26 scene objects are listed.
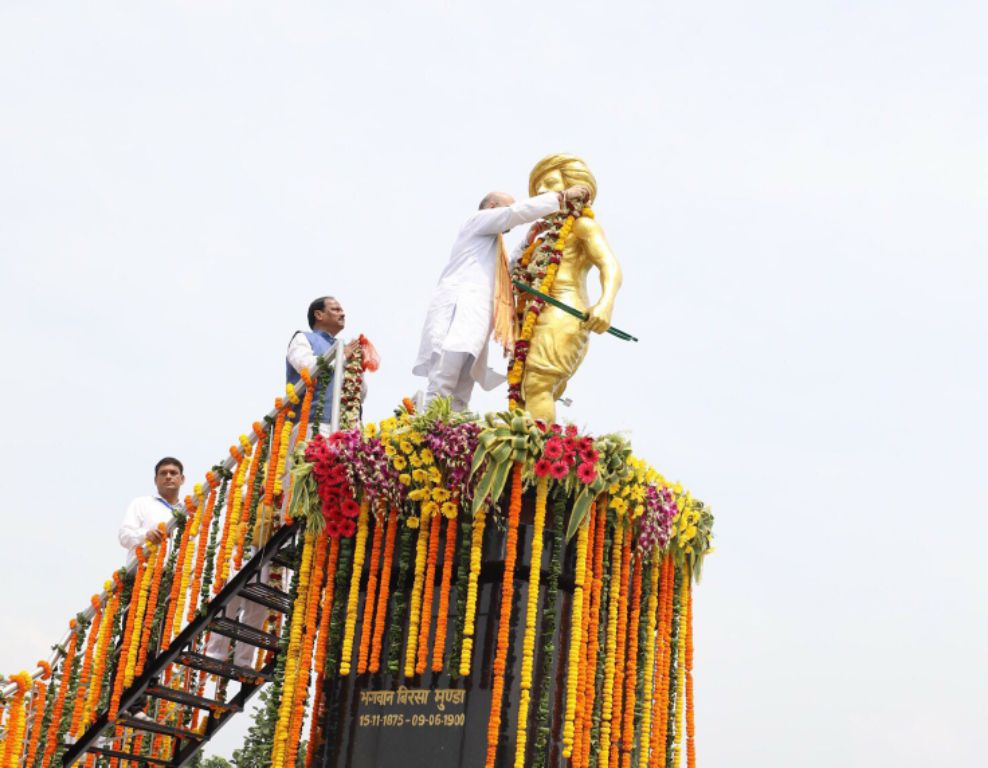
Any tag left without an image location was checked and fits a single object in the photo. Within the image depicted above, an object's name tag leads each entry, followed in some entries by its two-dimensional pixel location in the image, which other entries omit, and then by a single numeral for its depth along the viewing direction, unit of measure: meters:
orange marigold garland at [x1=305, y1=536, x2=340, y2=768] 8.73
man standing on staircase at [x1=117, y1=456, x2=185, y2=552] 10.54
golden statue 9.70
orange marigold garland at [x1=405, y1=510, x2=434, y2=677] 8.48
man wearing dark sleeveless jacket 9.91
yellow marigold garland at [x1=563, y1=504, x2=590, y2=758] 8.27
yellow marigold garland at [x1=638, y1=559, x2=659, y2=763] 8.84
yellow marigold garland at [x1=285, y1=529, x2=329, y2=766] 8.74
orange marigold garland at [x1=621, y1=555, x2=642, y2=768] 8.76
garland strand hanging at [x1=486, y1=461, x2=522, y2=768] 8.05
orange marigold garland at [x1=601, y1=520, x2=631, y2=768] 8.67
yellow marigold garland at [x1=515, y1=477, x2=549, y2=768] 8.09
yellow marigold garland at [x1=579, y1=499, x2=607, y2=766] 8.42
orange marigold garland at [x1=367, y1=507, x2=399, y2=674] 8.65
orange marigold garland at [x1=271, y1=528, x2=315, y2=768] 8.72
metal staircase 9.48
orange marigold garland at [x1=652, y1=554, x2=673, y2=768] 8.95
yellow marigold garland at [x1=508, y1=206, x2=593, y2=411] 9.77
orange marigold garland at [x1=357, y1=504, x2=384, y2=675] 8.72
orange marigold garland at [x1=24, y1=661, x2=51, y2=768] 10.05
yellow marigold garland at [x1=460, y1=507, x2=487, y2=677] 8.31
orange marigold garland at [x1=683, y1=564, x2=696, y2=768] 9.04
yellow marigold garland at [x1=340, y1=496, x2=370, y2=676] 8.80
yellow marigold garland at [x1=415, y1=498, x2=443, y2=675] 8.52
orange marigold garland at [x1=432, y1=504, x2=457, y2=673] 8.43
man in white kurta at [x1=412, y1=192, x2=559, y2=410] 9.76
